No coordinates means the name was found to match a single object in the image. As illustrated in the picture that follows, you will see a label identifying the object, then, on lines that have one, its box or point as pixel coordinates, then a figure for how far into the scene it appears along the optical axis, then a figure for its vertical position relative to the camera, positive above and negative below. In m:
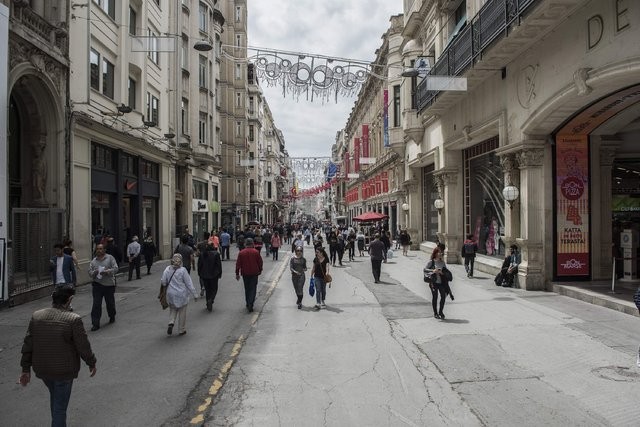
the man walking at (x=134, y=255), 15.90 -1.22
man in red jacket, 10.76 -1.16
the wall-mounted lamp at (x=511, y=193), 13.67 +0.74
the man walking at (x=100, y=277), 9.00 -1.11
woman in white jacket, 8.48 -1.22
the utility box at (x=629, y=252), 12.28 -0.92
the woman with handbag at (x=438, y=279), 9.53 -1.21
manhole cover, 6.03 -2.04
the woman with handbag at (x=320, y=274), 11.11 -1.30
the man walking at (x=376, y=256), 15.02 -1.19
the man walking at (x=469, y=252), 16.14 -1.14
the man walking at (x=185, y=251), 13.66 -0.93
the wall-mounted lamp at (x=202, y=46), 14.06 +5.20
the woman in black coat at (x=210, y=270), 10.79 -1.16
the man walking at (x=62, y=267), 9.84 -1.01
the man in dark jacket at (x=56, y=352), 4.20 -1.19
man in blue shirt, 23.25 -1.08
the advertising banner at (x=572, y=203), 12.77 +0.42
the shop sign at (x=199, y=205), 30.29 +0.93
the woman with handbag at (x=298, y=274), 11.18 -1.30
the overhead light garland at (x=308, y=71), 14.56 +4.65
